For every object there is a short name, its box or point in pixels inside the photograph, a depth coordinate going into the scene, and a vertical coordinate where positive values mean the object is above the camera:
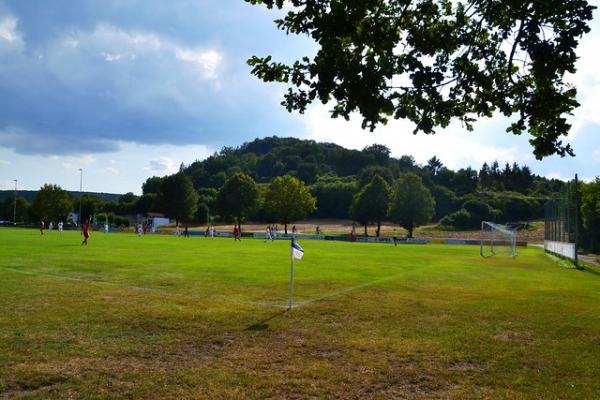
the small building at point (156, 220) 119.09 -0.06
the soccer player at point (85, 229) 41.06 -0.88
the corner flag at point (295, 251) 14.66 -0.84
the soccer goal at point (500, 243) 50.41 -1.89
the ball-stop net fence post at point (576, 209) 36.19 +1.37
